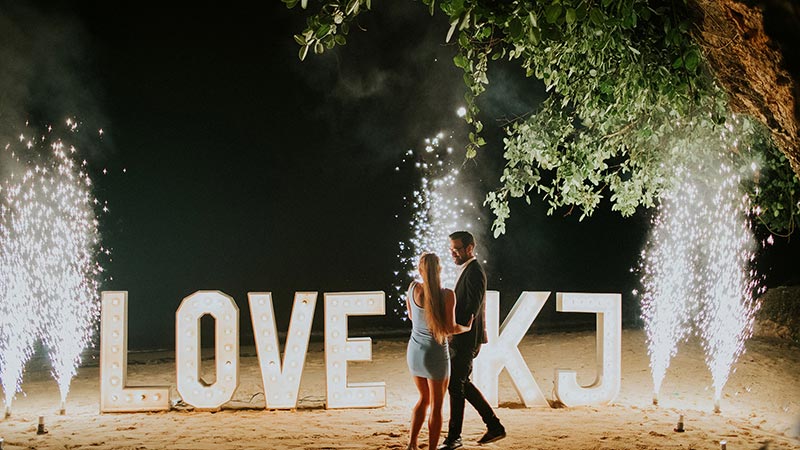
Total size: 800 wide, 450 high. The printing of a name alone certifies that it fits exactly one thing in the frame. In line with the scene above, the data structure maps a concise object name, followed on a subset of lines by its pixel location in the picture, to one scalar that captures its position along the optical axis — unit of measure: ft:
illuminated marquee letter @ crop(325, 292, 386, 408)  26.96
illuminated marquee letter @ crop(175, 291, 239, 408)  26.55
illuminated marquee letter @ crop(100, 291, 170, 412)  26.37
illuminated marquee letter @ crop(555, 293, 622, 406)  27.45
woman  18.58
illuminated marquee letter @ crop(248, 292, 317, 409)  26.86
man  20.34
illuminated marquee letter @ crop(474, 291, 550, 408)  27.37
